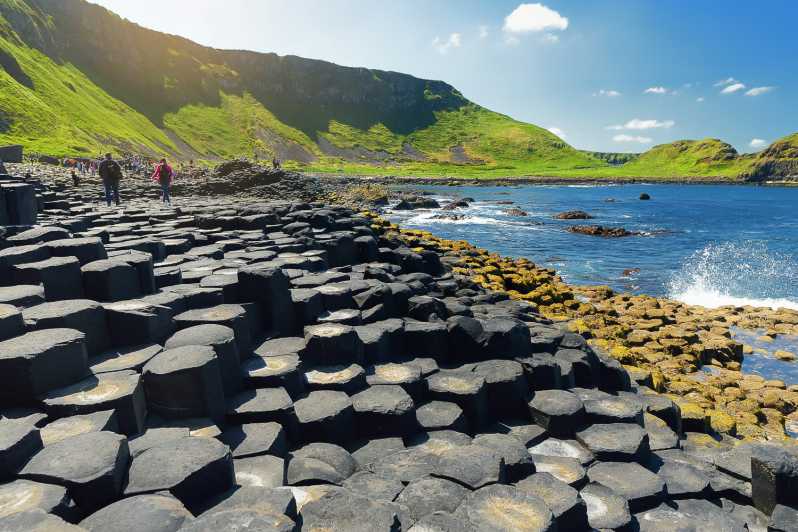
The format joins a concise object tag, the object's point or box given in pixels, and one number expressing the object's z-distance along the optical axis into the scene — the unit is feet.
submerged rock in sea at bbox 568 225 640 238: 111.96
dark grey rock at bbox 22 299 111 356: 14.93
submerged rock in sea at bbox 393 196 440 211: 153.79
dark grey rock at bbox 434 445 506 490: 12.09
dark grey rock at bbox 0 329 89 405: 12.64
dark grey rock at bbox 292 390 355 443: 14.73
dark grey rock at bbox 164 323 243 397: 15.15
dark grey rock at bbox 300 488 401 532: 9.81
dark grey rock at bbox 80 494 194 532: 8.82
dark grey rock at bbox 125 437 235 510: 10.11
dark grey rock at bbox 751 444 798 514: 14.29
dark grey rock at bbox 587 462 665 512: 13.73
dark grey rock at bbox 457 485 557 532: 10.19
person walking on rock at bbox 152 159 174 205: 61.93
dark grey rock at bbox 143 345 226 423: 13.35
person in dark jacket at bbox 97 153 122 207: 54.03
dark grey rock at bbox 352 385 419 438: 15.39
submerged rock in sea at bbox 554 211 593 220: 143.74
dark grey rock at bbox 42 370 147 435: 12.50
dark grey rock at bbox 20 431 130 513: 9.75
